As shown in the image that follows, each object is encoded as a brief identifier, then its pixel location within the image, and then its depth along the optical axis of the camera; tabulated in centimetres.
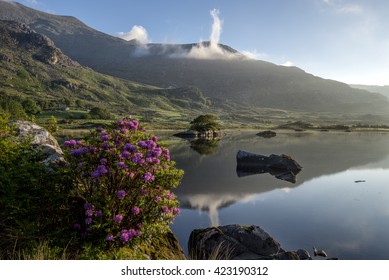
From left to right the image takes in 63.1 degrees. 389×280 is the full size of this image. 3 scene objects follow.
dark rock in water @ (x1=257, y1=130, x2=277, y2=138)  11676
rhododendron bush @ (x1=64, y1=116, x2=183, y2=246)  938
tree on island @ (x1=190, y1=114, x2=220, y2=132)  12156
